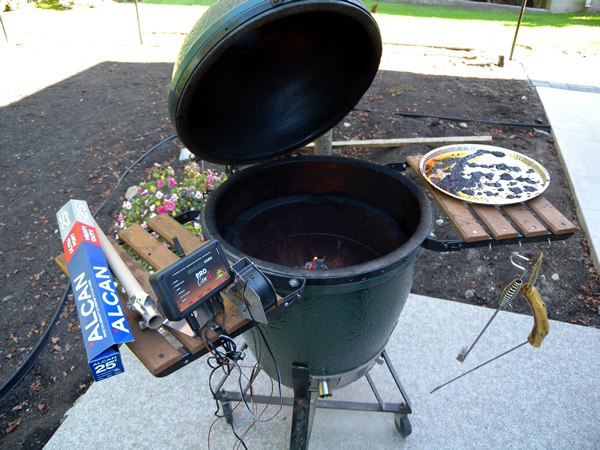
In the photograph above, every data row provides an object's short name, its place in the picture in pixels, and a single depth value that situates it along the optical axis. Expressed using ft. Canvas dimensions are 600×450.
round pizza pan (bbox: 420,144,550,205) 5.44
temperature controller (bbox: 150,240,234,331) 3.26
